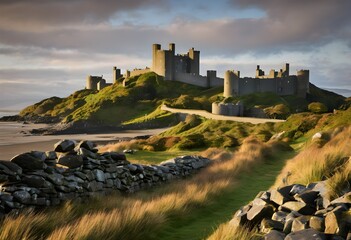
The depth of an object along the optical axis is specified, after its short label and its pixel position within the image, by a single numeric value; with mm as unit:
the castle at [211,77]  94000
